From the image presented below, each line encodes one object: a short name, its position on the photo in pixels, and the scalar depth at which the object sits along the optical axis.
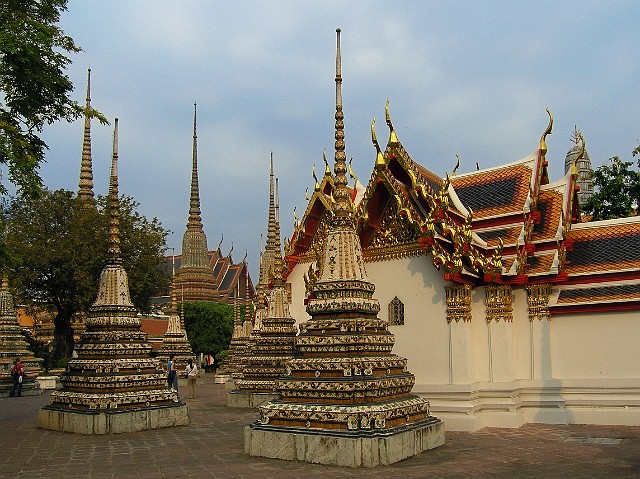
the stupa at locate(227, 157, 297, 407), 18.11
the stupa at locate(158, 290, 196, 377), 32.24
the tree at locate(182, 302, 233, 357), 51.97
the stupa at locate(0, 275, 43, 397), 27.72
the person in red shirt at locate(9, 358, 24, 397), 25.52
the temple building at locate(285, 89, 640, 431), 13.74
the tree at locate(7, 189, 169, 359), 33.69
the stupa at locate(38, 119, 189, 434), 13.42
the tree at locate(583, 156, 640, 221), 24.30
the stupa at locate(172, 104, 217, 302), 61.94
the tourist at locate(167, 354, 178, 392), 20.72
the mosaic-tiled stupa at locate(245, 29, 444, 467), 9.48
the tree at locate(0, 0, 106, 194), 12.02
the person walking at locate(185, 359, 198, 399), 23.69
